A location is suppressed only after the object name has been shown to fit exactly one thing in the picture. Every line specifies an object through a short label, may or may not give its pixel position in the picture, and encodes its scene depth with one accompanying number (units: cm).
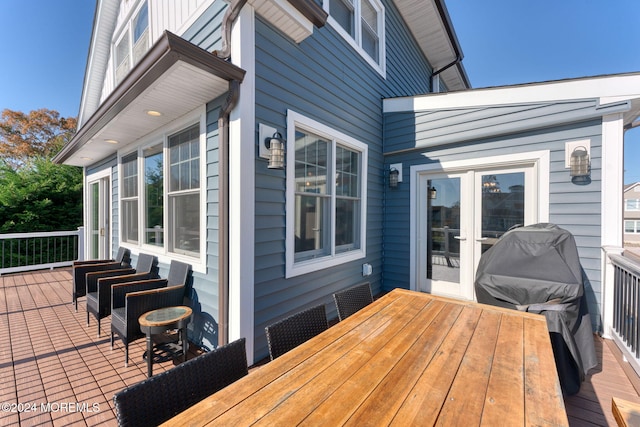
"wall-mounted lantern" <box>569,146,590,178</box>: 311
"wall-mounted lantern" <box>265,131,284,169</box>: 257
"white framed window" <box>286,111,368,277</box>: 298
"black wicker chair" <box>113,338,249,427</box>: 94
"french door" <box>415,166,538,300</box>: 369
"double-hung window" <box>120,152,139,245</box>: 444
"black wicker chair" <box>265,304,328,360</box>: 149
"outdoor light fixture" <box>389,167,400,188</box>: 460
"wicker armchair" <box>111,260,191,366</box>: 250
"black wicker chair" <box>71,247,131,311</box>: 392
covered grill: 203
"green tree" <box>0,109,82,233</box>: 688
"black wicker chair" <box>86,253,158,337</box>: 309
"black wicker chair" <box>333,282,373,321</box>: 206
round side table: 228
